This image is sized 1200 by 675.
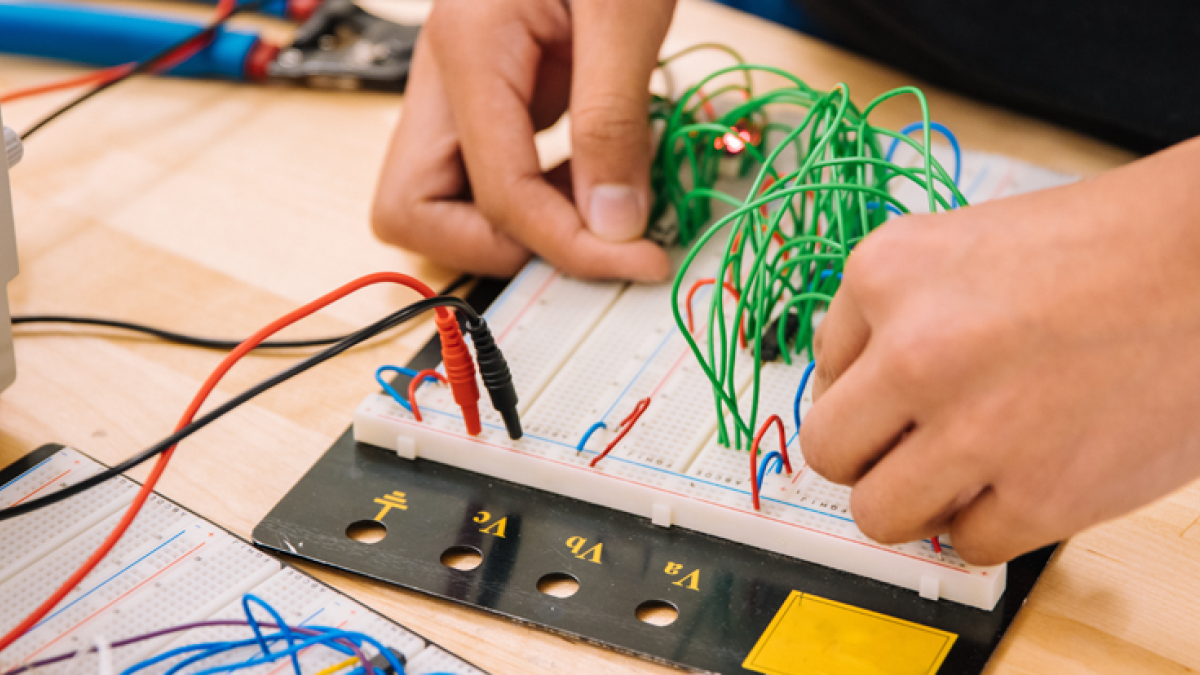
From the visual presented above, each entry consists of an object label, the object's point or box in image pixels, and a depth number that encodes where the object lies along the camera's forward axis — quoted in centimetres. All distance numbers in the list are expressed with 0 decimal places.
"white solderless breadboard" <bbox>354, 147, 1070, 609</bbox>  56
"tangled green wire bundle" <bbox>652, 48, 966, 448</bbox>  58
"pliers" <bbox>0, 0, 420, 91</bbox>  76
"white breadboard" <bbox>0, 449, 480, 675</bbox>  55
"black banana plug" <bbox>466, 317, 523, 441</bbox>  57
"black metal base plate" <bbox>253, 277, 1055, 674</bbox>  55
